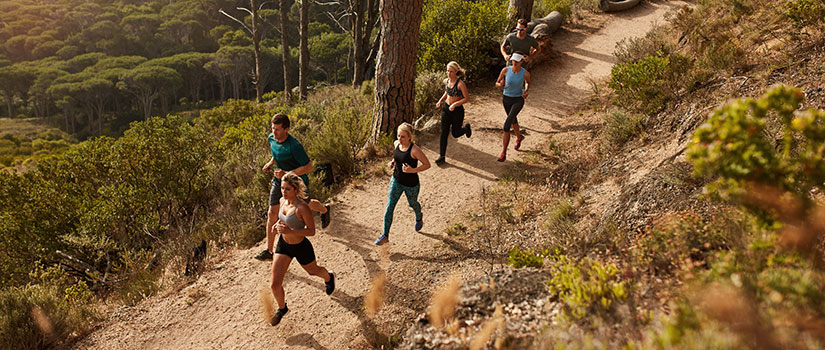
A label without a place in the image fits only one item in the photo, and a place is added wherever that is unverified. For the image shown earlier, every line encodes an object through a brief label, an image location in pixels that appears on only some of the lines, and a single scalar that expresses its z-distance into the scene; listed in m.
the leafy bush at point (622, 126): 6.78
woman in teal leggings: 5.27
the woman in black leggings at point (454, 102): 6.82
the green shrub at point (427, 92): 10.29
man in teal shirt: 5.19
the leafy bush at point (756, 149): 2.22
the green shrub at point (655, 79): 6.91
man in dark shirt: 8.51
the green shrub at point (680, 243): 3.25
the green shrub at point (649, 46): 9.66
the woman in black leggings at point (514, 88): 6.95
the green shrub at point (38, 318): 5.02
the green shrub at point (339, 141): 8.40
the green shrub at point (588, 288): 2.89
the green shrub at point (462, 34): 11.45
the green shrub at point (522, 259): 3.84
